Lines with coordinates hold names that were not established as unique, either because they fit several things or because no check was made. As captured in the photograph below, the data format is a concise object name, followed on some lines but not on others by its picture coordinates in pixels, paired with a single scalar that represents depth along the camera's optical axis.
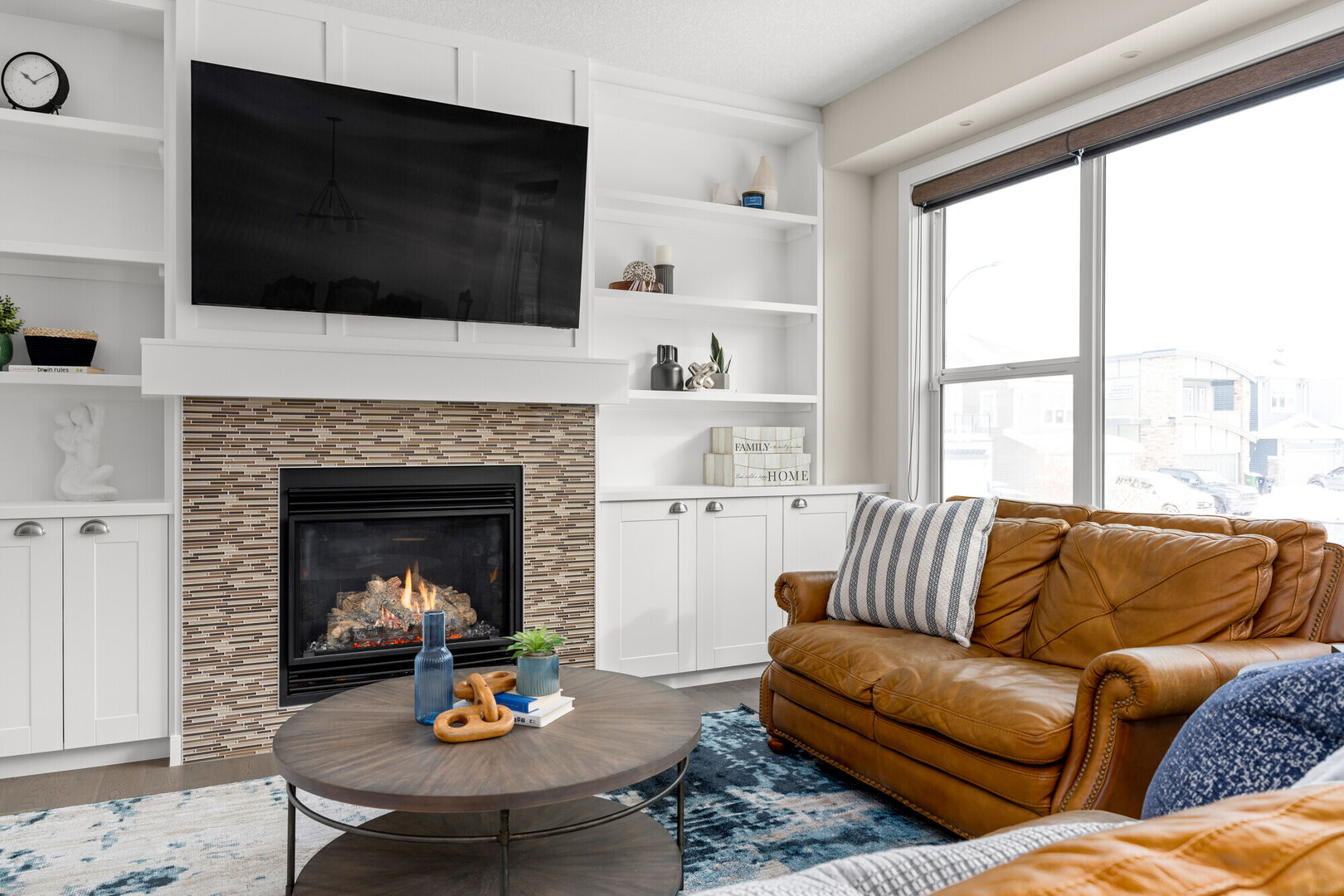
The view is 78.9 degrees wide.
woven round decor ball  3.85
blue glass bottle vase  1.90
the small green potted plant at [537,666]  1.97
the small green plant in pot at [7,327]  2.79
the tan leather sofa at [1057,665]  1.79
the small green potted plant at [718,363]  4.04
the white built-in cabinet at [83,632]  2.70
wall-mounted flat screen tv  2.91
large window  2.55
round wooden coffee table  1.54
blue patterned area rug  2.04
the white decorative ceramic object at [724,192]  4.08
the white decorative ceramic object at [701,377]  3.96
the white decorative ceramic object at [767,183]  4.14
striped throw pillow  2.64
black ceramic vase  3.87
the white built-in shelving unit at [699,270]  3.93
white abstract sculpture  2.91
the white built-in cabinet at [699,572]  3.59
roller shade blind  2.48
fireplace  3.08
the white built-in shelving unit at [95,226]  2.89
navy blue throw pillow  0.98
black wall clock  2.84
